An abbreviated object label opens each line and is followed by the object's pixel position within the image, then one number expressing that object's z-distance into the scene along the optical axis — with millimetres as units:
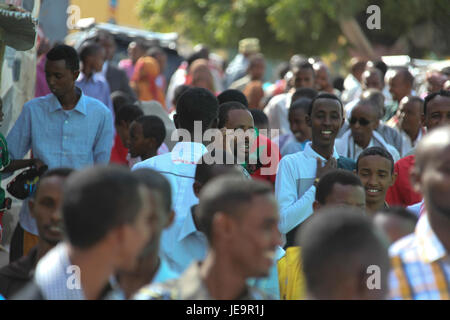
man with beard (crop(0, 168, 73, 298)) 8336
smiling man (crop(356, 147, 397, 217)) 10953
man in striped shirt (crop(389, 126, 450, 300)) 6344
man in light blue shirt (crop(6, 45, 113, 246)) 12219
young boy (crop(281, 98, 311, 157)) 15125
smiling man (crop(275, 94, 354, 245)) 10531
